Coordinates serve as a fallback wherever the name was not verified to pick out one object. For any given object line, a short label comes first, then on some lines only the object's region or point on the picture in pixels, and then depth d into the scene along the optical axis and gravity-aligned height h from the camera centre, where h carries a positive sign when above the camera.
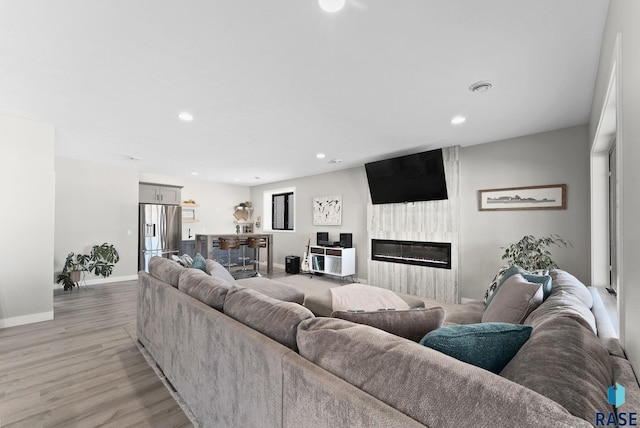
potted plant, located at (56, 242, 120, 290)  4.83 -0.89
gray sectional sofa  0.63 -0.48
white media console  5.61 -0.95
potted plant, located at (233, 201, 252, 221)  8.00 +0.15
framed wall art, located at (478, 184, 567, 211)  3.49 +0.24
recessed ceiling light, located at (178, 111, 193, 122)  3.00 +1.12
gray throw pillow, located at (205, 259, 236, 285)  2.71 -0.55
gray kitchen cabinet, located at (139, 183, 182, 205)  6.24 +0.53
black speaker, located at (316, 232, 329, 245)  6.26 -0.48
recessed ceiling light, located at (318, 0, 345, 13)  1.50 +1.16
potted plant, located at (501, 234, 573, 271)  3.26 -0.45
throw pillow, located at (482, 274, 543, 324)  1.62 -0.53
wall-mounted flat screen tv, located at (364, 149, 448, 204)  4.37 +0.64
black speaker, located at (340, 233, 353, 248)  5.80 -0.52
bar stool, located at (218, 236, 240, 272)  5.95 -0.57
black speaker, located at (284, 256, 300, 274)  6.55 -1.14
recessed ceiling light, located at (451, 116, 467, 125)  3.11 +1.10
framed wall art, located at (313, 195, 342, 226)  6.14 +0.13
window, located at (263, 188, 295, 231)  7.65 +0.19
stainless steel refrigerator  5.98 -0.36
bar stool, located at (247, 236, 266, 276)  6.38 -0.62
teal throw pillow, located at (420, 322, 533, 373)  0.89 -0.42
